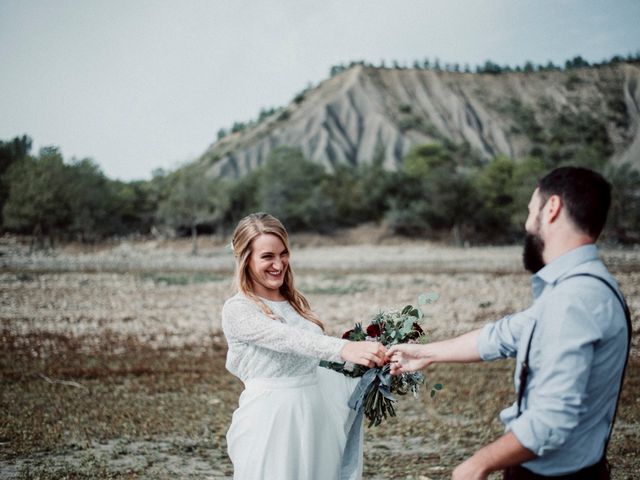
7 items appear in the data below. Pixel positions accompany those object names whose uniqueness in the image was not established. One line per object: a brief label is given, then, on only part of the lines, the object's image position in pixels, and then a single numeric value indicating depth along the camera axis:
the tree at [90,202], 37.12
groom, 2.11
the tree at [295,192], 57.59
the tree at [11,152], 18.73
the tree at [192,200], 52.56
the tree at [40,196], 22.41
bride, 3.33
